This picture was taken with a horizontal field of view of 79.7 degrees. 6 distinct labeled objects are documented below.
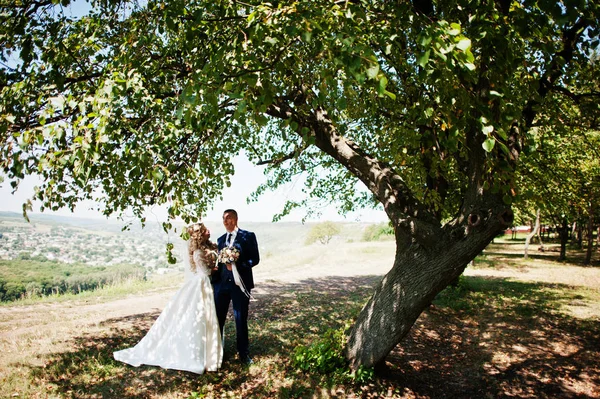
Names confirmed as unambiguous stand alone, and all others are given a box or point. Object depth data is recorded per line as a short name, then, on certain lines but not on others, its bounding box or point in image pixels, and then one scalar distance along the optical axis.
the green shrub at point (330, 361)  5.91
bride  6.37
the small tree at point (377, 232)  50.03
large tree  3.47
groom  6.58
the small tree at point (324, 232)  75.50
